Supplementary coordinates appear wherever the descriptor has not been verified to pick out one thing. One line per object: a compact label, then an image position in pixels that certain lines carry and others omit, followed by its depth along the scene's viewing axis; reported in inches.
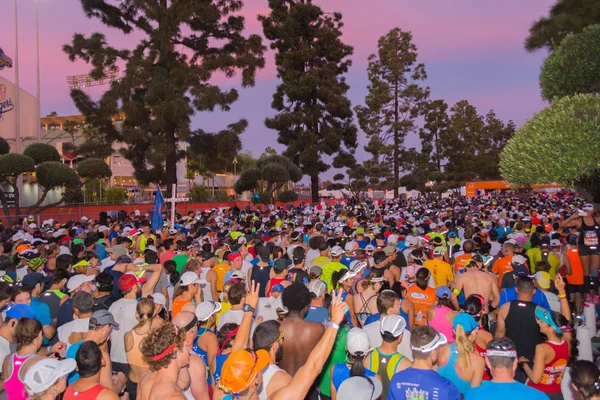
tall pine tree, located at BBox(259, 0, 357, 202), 1578.5
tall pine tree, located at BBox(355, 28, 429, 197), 1792.6
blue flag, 583.2
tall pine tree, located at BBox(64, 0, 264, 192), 1024.9
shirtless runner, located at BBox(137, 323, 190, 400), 134.9
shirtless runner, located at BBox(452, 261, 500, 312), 265.7
